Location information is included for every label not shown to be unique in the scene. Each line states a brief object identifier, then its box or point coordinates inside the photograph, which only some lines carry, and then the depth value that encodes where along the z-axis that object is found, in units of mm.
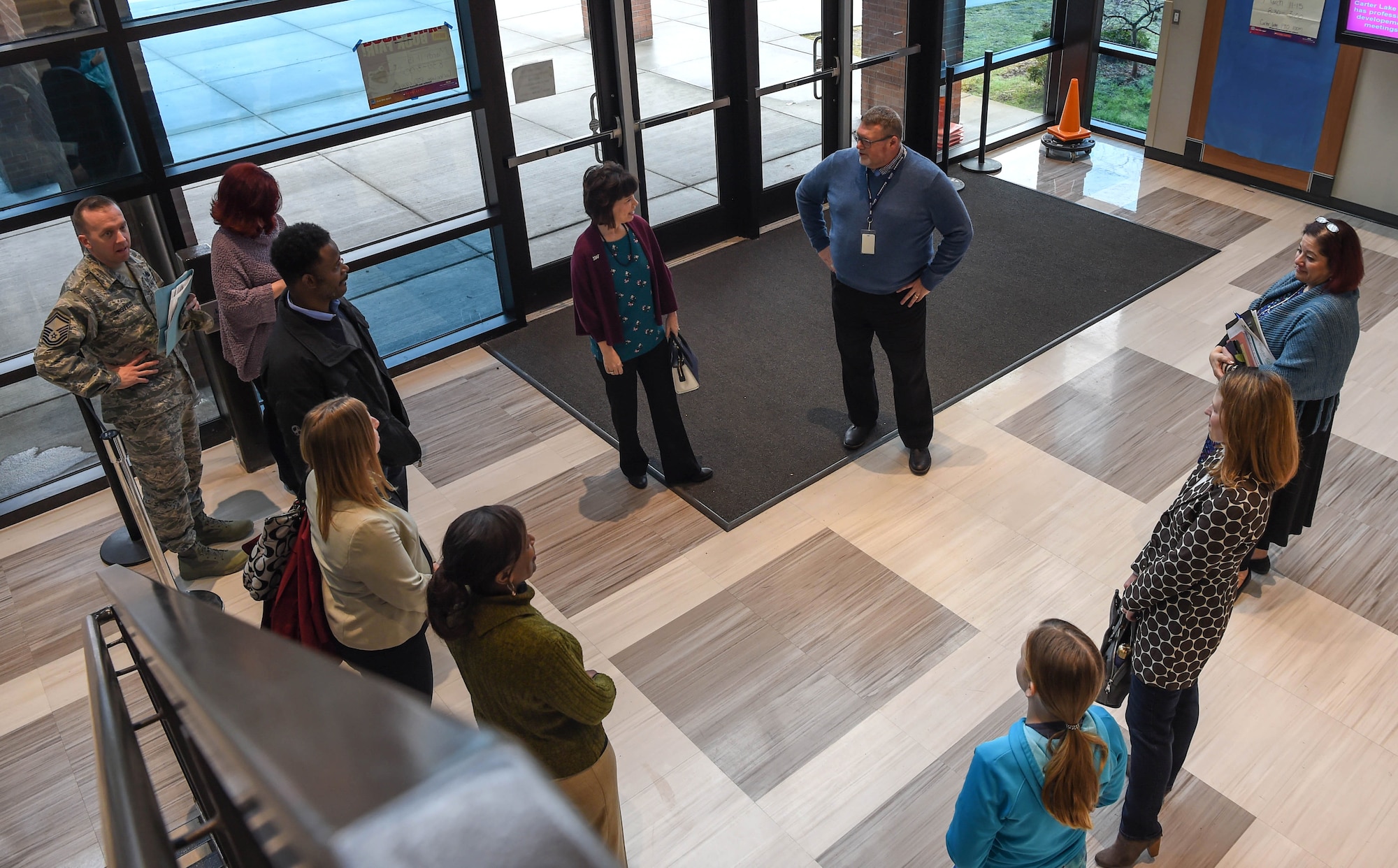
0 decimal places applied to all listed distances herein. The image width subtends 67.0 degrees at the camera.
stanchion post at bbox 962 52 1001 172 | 7832
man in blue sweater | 4309
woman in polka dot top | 2574
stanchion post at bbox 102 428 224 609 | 3314
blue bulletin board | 6984
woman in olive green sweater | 2266
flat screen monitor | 6285
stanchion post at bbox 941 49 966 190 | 7547
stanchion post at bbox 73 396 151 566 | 4422
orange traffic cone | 8242
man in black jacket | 3389
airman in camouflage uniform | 3859
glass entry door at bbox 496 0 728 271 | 6020
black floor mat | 5195
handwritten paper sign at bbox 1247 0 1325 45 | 6832
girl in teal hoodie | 2154
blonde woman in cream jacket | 2703
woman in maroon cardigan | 4086
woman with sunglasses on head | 3627
